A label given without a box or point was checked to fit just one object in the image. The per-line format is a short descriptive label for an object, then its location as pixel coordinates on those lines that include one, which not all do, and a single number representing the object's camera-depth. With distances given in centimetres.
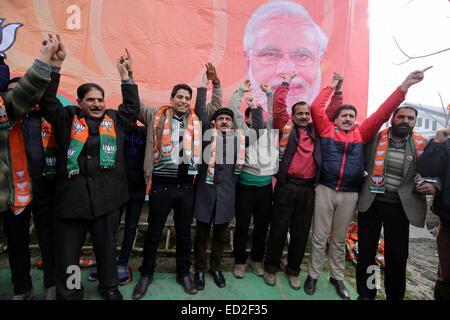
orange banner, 387
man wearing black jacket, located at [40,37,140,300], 204
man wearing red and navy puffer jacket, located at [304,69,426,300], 267
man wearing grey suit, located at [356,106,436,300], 245
